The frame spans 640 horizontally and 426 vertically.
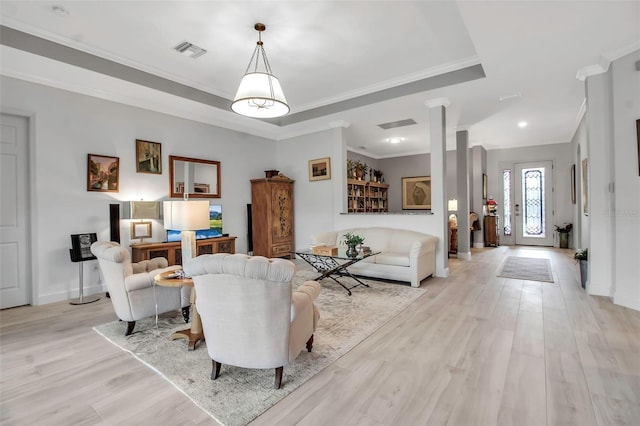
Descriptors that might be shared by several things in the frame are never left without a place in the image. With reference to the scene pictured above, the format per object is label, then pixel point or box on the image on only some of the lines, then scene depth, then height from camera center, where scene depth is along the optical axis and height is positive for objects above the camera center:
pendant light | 3.02 +1.20
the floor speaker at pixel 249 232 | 6.46 -0.38
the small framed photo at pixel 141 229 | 4.65 -0.20
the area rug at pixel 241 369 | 1.89 -1.13
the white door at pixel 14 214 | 3.74 +0.05
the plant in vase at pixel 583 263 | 4.14 -0.75
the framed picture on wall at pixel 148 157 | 4.78 +0.94
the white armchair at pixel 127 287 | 2.84 -0.67
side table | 2.61 -0.92
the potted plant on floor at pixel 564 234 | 8.18 -0.68
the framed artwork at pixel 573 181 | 7.51 +0.69
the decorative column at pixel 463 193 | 6.89 +0.40
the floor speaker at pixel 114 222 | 4.35 -0.08
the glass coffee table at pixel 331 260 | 4.12 -0.67
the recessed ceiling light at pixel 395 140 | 7.88 +1.86
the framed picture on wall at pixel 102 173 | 4.29 +0.63
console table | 4.48 -0.53
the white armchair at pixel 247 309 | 1.86 -0.60
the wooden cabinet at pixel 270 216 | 6.28 -0.05
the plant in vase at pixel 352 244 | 4.17 -0.44
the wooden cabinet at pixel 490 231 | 8.66 -0.60
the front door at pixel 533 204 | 8.66 +0.16
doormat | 4.97 -1.08
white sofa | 4.51 -0.66
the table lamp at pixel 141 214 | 4.62 +0.03
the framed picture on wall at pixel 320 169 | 6.37 +0.93
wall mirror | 5.25 +0.68
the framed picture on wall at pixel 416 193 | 9.55 +0.58
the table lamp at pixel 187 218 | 2.78 -0.03
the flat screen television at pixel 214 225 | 5.42 -0.19
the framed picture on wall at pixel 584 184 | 5.18 +0.41
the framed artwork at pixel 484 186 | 8.79 +0.70
